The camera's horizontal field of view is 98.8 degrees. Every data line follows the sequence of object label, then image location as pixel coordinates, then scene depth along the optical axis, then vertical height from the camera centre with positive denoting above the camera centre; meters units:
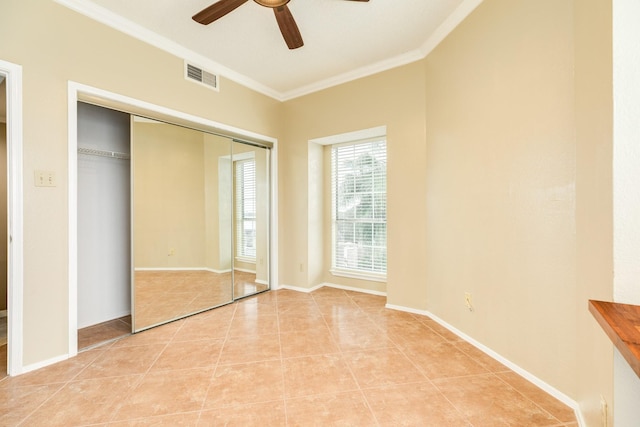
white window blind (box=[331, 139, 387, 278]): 3.86 +0.06
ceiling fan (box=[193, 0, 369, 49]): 1.94 +1.49
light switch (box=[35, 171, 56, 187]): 2.01 +0.26
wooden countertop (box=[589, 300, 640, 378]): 0.69 -0.35
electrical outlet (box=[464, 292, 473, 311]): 2.41 -0.79
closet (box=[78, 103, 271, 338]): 2.69 -0.06
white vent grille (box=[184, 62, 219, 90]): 3.00 +1.56
